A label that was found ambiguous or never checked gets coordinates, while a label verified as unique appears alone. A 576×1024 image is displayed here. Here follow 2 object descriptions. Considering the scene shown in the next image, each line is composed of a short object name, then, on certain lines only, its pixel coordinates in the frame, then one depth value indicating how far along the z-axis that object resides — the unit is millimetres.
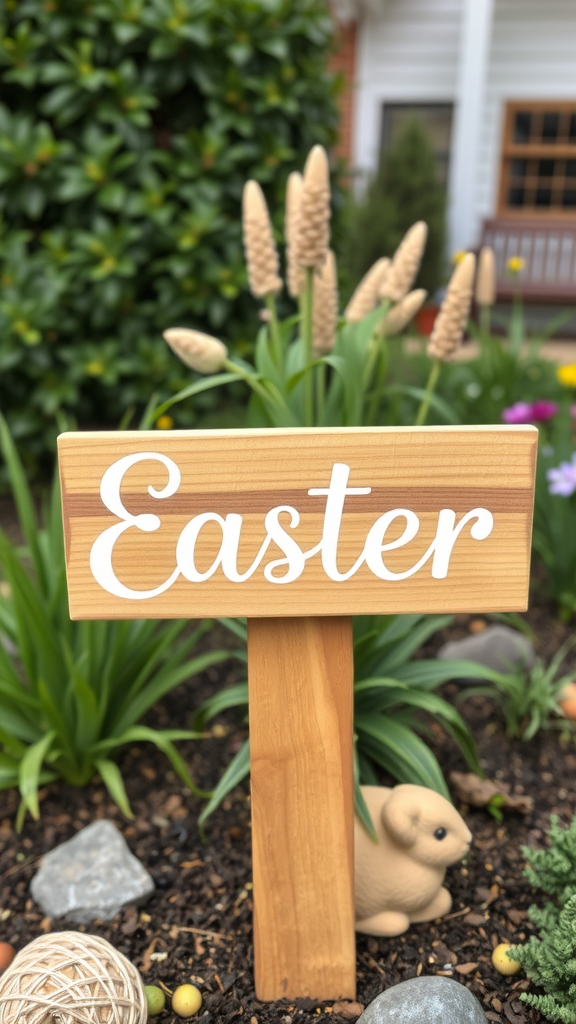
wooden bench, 7188
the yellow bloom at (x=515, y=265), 3479
